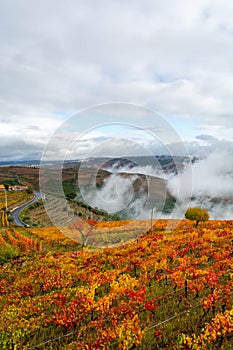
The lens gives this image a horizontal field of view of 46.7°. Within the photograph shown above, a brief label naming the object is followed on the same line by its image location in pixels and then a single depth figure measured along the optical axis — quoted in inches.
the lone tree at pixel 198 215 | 1098.3
